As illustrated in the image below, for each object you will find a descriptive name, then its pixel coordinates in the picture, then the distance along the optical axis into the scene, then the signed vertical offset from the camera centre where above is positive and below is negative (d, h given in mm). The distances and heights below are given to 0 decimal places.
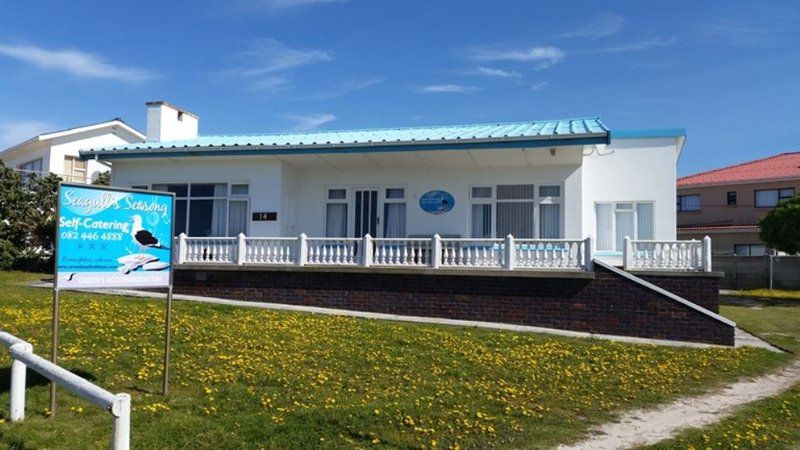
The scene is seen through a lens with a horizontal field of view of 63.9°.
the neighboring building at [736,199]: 38656 +3357
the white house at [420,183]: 17547 +1814
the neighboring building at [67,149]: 32250 +4719
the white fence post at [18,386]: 5938 -1359
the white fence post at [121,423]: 4363 -1252
